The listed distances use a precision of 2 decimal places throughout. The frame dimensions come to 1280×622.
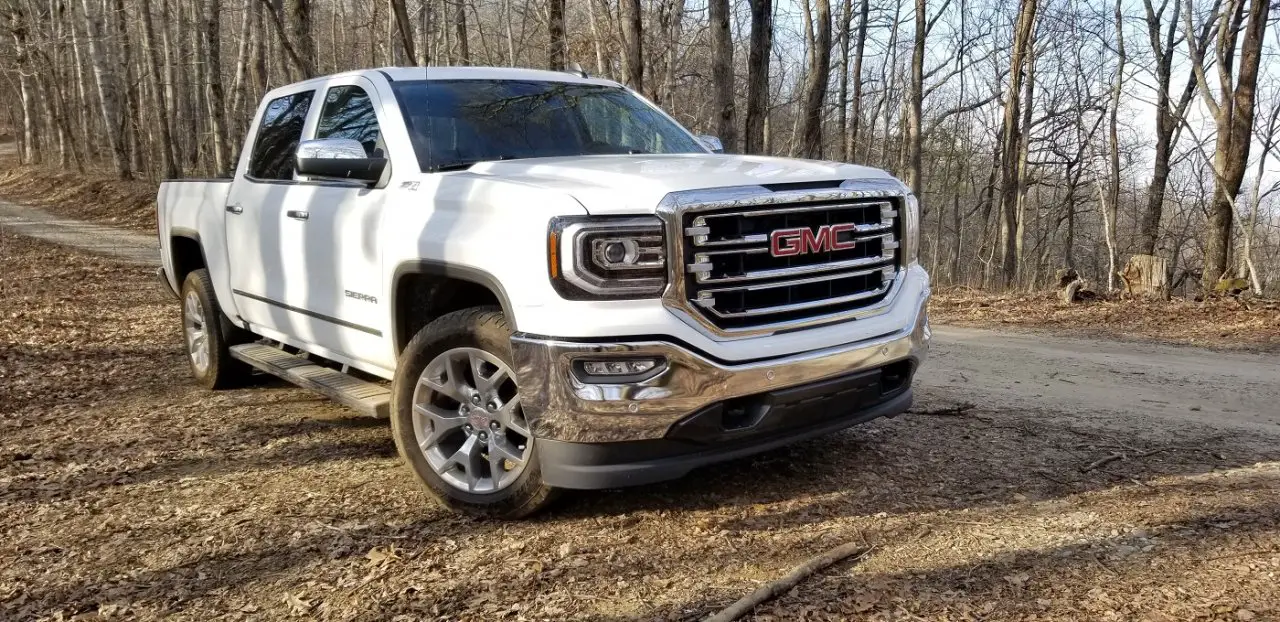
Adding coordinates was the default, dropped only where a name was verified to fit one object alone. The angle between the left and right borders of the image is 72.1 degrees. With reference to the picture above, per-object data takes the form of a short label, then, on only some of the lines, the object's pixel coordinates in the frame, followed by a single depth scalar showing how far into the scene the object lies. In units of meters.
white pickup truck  3.21
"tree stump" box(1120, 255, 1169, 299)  10.59
